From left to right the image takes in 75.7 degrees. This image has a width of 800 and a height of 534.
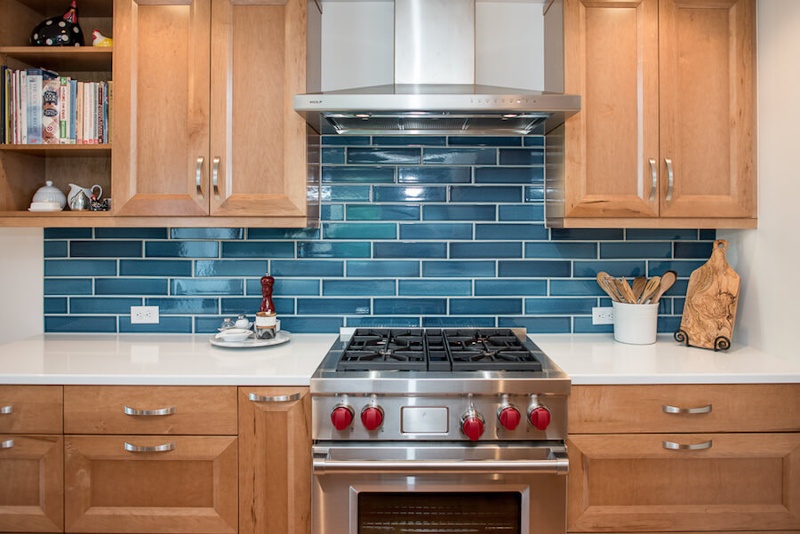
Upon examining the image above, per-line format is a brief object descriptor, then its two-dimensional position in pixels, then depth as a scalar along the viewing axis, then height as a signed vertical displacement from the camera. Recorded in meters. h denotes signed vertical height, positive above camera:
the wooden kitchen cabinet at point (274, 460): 1.57 -0.59
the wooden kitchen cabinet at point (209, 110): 1.86 +0.57
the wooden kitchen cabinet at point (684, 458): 1.58 -0.60
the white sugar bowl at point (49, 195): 1.98 +0.28
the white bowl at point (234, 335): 1.94 -0.26
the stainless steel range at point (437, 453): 1.52 -0.56
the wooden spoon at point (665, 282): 2.05 -0.07
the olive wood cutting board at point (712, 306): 1.91 -0.16
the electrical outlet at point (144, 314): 2.21 -0.20
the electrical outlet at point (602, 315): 2.22 -0.22
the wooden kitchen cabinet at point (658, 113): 1.88 +0.56
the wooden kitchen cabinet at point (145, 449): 1.57 -0.56
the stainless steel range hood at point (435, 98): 1.67 +0.56
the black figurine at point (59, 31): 1.95 +0.89
